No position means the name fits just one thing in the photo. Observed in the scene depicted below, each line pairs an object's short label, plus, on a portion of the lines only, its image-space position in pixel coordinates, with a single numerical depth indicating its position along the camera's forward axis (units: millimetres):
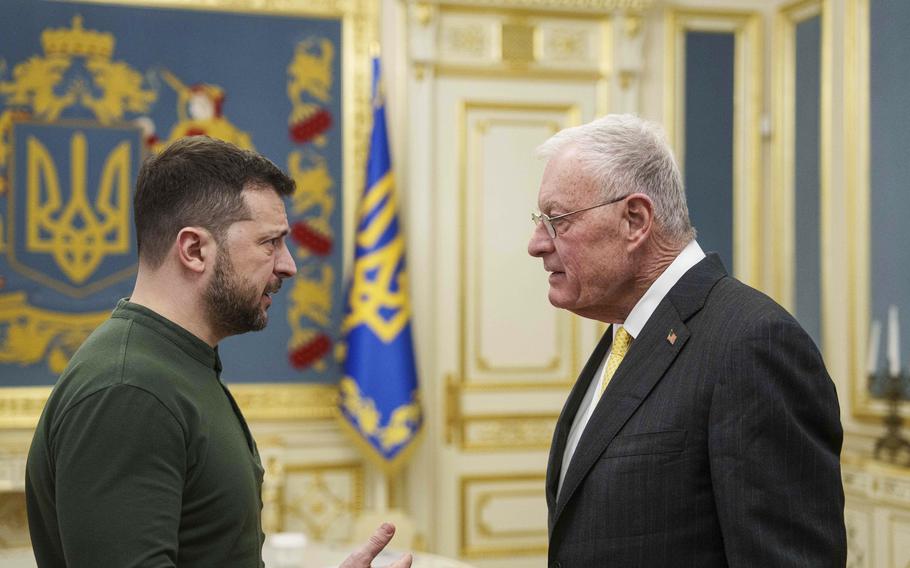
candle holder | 4004
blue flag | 4441
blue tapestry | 4398
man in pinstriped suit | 1432
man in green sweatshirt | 1258
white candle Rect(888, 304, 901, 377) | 4102
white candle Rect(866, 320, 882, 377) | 4258
